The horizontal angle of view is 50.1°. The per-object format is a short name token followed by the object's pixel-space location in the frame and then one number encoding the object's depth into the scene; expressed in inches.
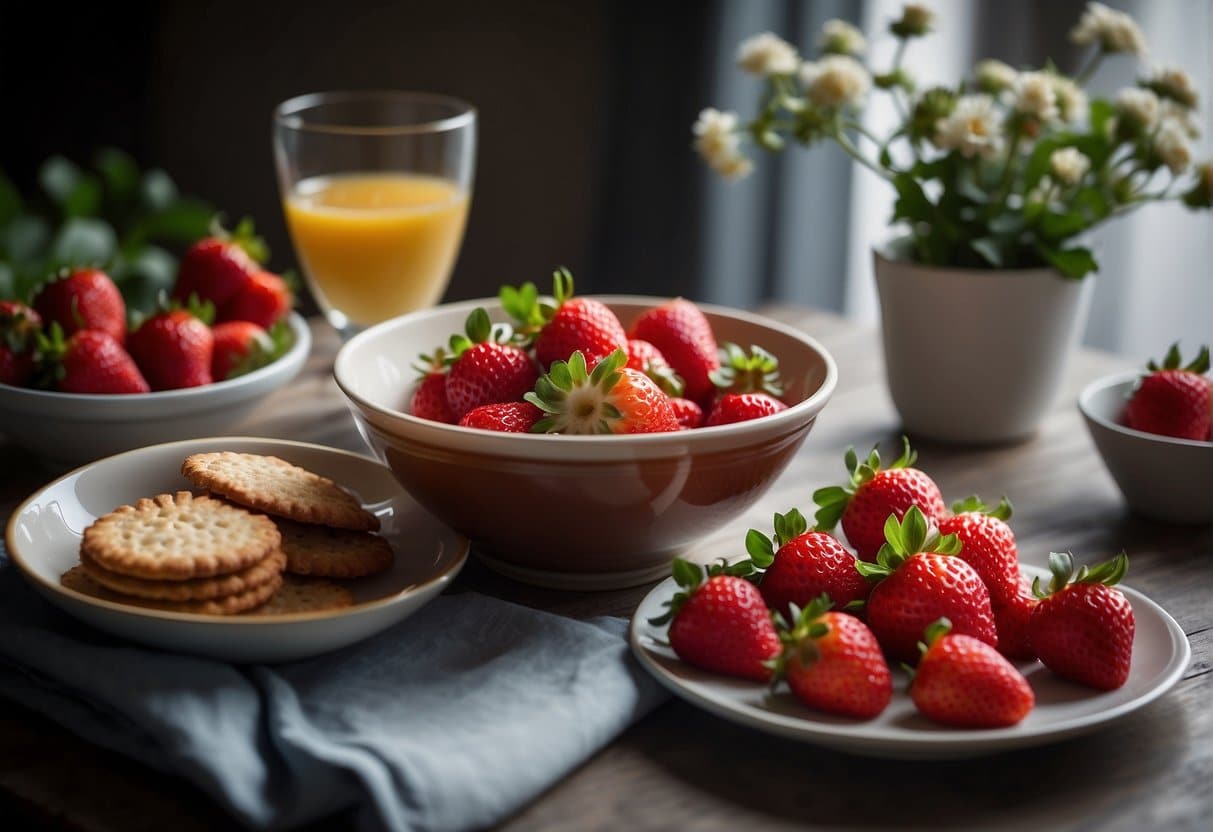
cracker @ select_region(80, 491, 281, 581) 33.1
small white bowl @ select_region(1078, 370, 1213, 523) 45.9
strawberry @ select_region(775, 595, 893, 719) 31.4
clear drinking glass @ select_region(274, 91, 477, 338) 64.1
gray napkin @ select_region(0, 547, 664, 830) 29.8
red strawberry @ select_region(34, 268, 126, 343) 51.6
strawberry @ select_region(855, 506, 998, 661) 33.7
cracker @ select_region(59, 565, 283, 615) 33.5
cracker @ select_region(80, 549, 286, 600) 33.3
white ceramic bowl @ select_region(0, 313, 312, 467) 47.4
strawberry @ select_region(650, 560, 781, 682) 33.1
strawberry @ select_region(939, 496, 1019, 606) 36.3
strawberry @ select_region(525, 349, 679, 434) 37.4
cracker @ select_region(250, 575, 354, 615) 34.9
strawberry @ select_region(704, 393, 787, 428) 40.1
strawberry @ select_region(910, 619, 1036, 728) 31.0
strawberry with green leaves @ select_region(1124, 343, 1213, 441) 46.8
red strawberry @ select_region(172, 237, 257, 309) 56.4
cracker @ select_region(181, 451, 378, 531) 37.1
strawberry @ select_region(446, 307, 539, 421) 40.6
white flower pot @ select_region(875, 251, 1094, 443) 53.6
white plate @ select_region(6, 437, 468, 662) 33.2
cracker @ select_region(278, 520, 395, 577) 36.6
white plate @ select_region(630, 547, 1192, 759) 30.7
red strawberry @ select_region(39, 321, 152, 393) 48.6
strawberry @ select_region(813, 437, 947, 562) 38.7
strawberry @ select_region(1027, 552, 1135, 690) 33.2
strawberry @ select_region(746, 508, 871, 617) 35.7
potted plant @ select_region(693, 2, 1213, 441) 52.6
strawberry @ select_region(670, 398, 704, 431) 41.8
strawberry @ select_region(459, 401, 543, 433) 38.1
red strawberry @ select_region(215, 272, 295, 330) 56.6
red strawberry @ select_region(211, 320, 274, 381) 52.9
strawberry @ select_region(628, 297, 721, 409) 44.8
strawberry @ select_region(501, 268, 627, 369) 41.3
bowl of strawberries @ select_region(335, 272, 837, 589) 36.9
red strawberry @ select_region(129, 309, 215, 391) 50.6
